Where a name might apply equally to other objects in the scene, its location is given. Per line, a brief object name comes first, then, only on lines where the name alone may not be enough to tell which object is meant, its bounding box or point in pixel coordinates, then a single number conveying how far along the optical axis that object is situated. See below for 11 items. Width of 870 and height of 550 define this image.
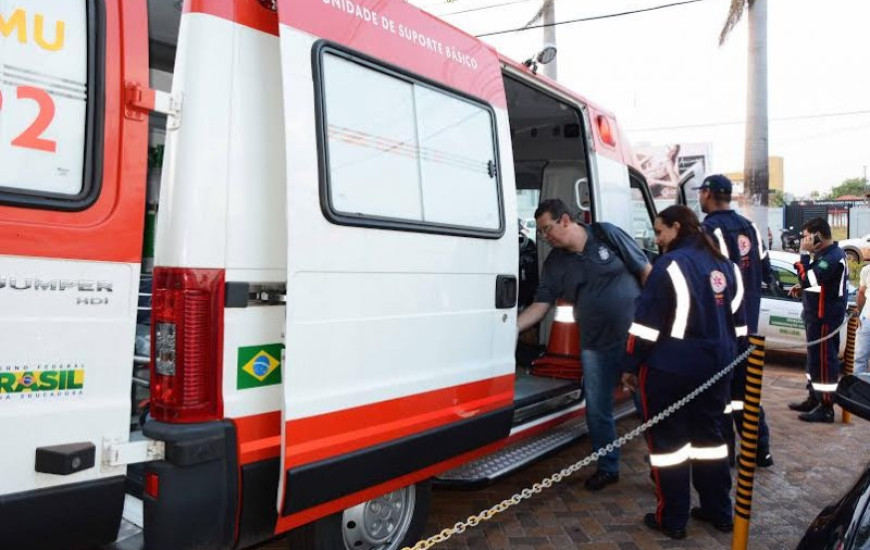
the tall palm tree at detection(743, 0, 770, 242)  12.28
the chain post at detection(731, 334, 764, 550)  3.06
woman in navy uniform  3.50
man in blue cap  4.74
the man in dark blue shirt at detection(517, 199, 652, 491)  4.16
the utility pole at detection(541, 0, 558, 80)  14.24
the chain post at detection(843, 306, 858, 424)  6.05
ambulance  1.90
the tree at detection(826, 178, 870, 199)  53.97
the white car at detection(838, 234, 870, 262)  13.60
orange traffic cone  4.77
